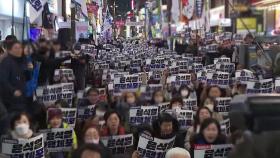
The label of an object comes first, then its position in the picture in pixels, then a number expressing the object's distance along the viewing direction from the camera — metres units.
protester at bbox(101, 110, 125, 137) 6.26
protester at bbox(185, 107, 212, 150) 5.99
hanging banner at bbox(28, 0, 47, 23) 9.89
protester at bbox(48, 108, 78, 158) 6.17
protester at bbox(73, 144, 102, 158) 4.28
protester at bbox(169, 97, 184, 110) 7.57
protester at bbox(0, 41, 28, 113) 6.05
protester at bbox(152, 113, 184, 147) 6.34
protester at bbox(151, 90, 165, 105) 6.95
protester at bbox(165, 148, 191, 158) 5.21
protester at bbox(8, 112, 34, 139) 5.57
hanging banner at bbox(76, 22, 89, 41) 15.62
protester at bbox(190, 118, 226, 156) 5.33
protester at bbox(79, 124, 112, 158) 5.47
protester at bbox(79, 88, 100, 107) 7.68
